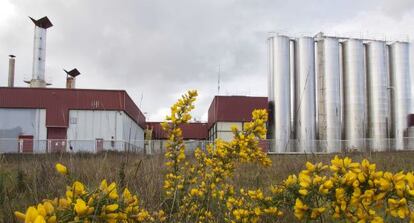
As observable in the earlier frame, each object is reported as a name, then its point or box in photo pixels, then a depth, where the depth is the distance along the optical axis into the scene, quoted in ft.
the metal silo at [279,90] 93.66
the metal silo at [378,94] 95.86
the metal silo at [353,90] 92.99
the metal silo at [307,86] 92.53
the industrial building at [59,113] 96.68
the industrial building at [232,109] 103.76
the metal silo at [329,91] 91.66
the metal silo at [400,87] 98.48
